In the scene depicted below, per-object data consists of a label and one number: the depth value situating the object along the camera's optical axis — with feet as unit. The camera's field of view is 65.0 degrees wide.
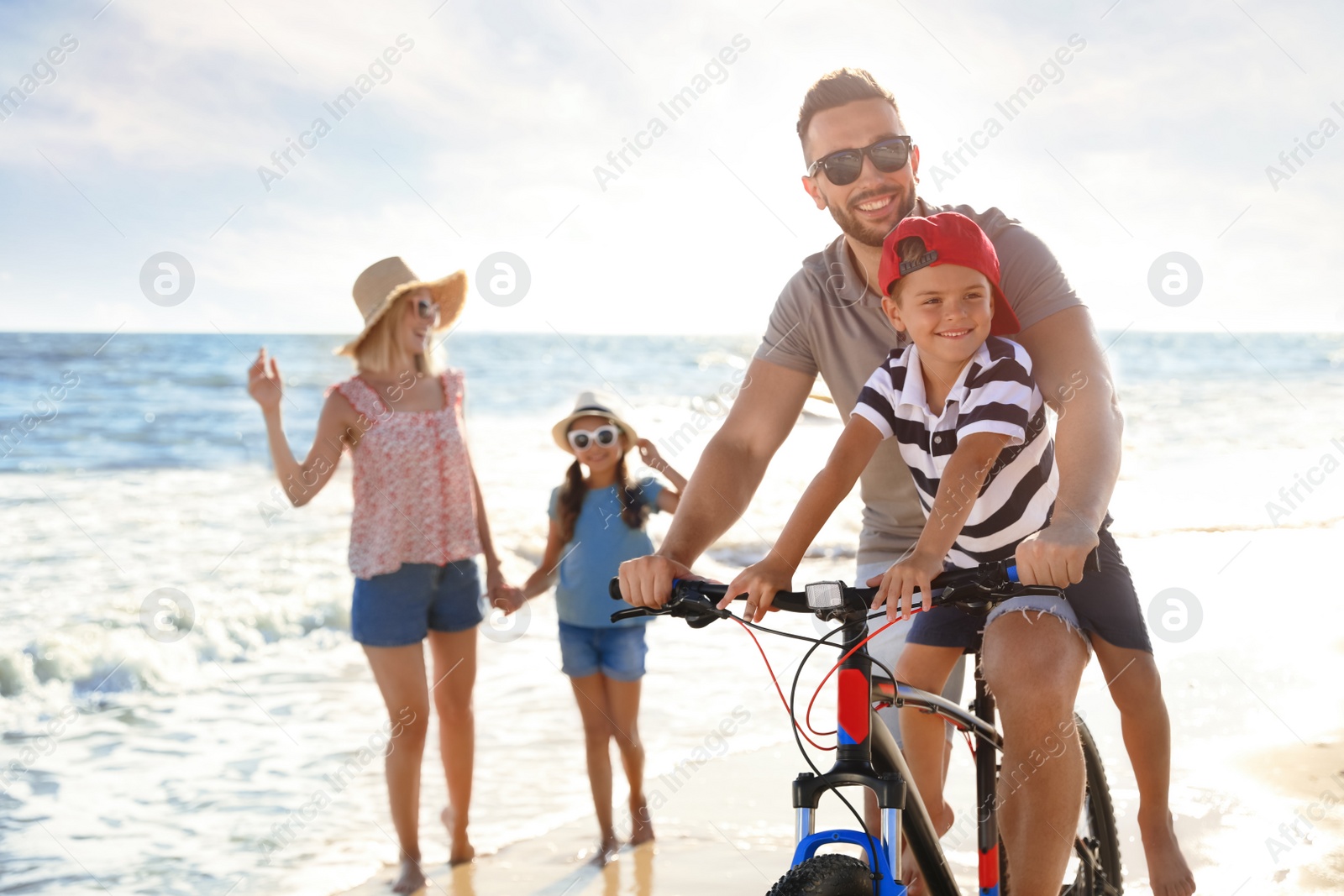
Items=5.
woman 12.94
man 6.66
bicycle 5.57
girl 13.57
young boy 6.75
